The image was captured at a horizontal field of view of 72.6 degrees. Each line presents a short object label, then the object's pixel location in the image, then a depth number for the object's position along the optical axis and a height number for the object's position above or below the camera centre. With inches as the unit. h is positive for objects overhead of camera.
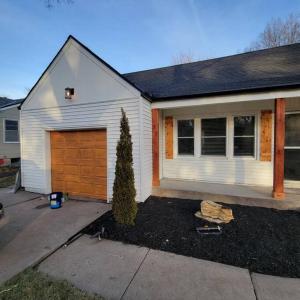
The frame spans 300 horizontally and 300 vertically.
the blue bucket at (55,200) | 221.7 -63.1
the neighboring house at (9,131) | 538.8 +30.6
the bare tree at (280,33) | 682.2 +383.1
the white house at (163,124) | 222.5 +22.9
